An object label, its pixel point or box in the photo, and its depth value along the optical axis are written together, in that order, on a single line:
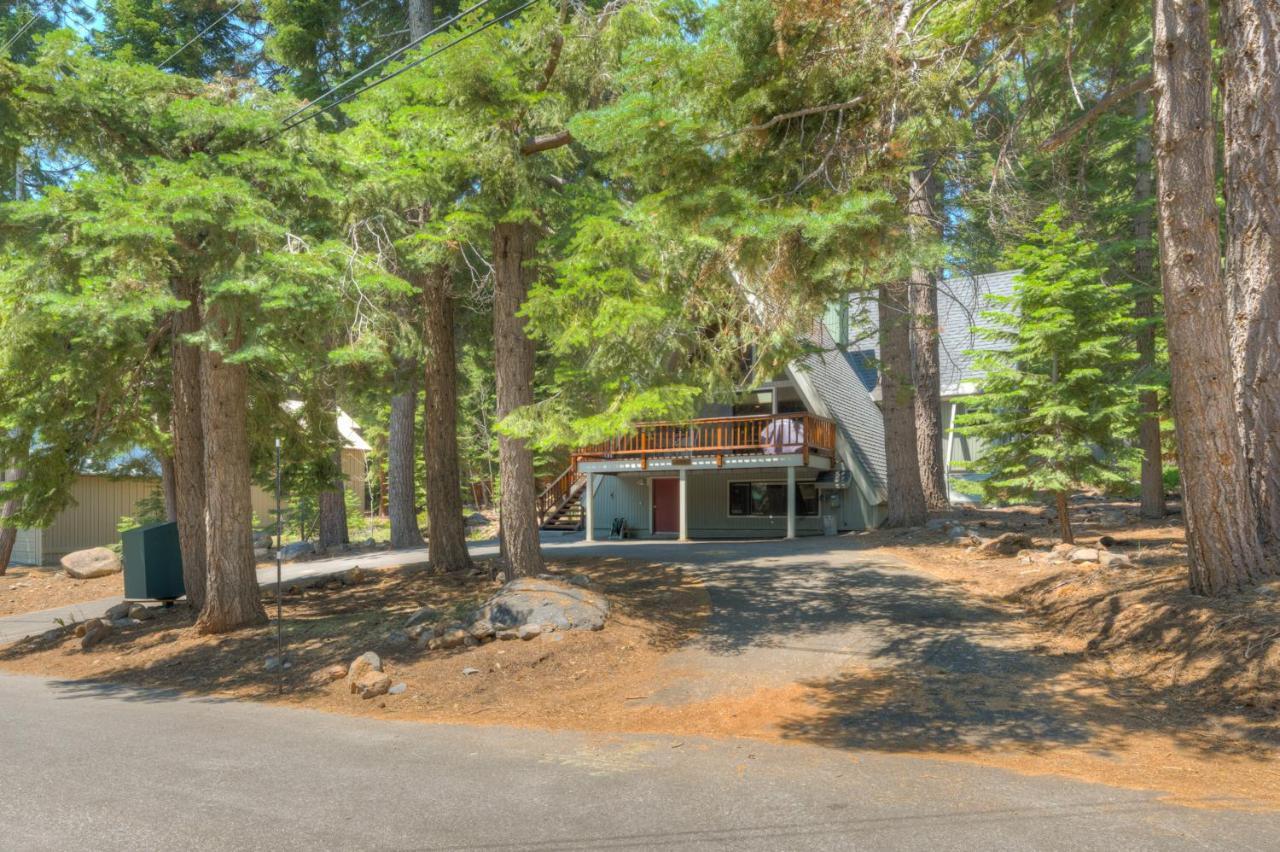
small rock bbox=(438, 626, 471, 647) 9.20
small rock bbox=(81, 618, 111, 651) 11.27
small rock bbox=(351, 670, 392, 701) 7.98
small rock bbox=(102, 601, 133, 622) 12.65
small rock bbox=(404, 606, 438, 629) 10.05
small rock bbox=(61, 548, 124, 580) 18.09
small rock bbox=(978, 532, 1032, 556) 12.82
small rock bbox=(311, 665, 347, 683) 8.62
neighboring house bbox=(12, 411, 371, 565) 22.47
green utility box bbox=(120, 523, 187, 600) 12.73
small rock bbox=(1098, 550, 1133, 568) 10.23
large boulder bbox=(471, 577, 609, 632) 9.32
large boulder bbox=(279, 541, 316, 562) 19.67
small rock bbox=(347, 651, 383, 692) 8.27
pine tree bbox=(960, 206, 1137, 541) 11.52
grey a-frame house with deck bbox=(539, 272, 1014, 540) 19.03
